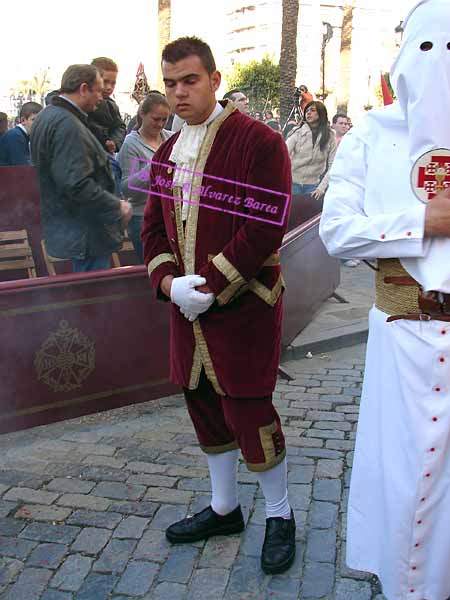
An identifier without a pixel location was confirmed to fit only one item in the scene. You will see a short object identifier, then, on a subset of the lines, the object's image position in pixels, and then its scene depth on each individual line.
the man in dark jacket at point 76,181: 4.12
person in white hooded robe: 1.83
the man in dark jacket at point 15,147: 6.45
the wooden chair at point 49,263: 5.25
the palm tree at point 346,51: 17.27
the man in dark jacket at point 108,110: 5.59
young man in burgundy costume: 2.30
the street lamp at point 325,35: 15.49
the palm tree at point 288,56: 12.22
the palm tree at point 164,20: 12.80
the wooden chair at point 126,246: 5.60
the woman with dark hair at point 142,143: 4.64
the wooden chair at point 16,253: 5.51
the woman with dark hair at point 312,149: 7.50
